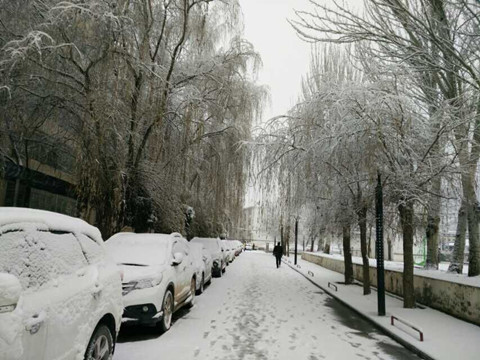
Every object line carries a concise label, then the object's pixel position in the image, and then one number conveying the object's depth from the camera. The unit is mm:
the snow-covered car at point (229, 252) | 26562
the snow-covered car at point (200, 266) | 12116
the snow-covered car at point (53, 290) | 2736
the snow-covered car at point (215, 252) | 18841
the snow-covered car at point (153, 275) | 6676
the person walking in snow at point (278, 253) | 28205
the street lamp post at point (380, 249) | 9648
